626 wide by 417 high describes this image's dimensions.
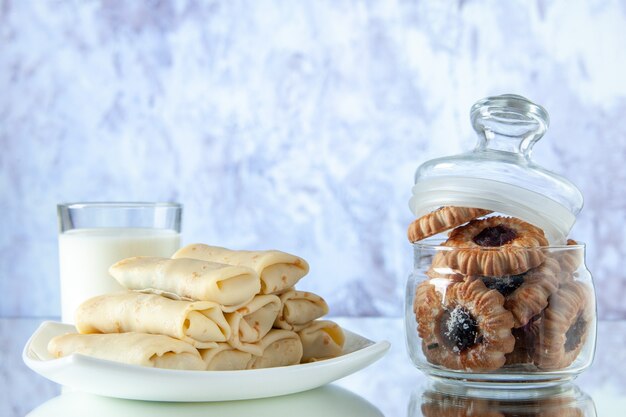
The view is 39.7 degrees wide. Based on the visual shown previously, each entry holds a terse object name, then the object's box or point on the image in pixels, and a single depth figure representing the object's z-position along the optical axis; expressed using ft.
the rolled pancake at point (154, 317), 3.13
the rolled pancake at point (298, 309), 3.51
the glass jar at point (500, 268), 2.92
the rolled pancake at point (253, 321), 3.21
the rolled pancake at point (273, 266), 3.43
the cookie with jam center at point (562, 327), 2.93
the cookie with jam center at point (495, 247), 2.90
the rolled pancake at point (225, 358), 3.14
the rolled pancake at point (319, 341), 3.61
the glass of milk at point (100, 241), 4.67
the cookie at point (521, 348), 2.94
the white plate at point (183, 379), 2.75
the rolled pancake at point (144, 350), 2.99
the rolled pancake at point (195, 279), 3.22
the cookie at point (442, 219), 3.06
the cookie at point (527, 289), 2.89
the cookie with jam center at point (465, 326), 2.88
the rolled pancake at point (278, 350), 3.32
